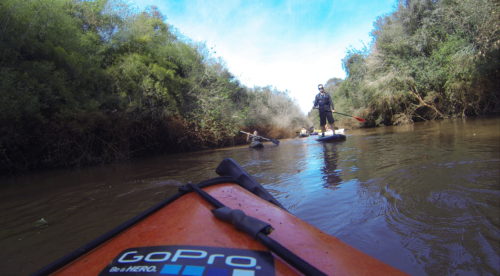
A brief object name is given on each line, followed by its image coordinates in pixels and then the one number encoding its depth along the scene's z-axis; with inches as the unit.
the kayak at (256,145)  408.8
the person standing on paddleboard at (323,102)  421.1
